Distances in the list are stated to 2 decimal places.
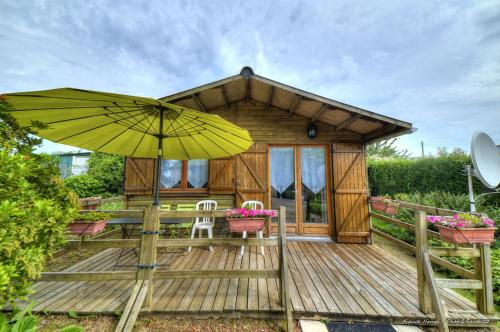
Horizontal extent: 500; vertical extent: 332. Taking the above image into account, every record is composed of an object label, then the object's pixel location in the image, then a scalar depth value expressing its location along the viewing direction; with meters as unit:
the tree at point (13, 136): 1.17
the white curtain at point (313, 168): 4.25
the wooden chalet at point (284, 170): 4.04
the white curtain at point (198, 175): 4.29
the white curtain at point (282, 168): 4.28
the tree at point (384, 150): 16.81
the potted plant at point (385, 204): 3.30
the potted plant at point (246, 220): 2.26
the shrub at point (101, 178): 7.17
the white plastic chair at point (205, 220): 3.35
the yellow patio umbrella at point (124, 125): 1.52
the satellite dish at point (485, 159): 2.63
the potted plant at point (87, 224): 1.87
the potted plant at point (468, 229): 1.75
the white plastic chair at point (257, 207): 3.25
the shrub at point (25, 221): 0.96
